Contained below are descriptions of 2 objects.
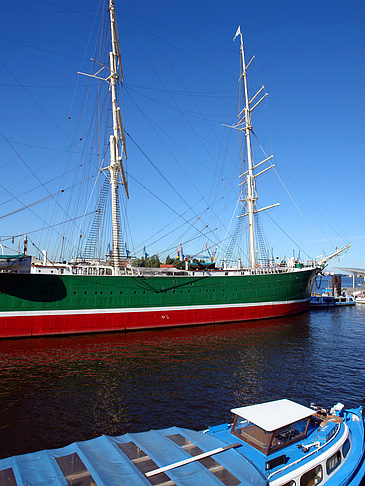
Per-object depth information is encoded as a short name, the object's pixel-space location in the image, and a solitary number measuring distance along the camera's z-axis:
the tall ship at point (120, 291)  23.73
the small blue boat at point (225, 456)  5.32
